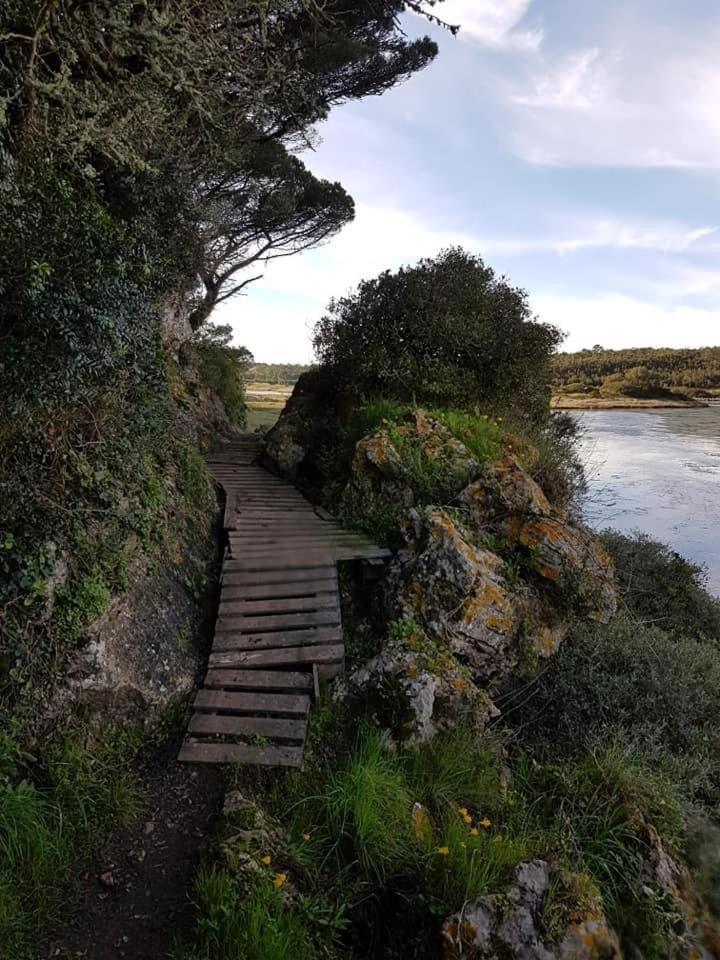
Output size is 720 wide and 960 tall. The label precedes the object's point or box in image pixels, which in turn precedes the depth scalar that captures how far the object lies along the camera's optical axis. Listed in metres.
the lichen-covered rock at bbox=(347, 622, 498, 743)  4.41
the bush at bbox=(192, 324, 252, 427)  14.88
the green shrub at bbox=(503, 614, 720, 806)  4.89
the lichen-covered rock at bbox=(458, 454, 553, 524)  6.35
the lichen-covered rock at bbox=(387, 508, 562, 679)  5.36
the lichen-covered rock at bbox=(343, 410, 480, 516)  6.96
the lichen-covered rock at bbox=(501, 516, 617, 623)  5.94
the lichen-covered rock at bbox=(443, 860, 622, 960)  2.86
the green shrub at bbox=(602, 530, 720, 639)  8.38
